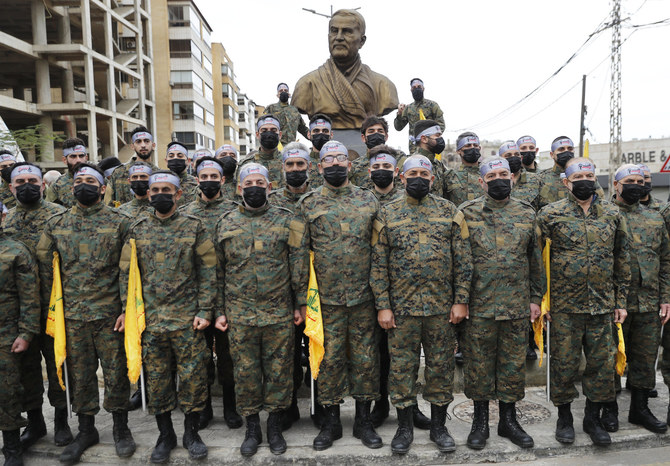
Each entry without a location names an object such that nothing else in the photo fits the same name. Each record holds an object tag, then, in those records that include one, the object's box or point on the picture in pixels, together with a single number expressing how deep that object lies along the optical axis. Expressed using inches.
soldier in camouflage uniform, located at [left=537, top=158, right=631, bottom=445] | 172.2
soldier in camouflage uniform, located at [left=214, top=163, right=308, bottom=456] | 166.4
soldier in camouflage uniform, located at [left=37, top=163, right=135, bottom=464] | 170.7
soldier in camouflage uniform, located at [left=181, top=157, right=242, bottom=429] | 189.0
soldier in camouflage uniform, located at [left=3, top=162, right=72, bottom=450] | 179.2
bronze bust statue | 299.0
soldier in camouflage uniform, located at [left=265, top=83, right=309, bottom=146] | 322.7
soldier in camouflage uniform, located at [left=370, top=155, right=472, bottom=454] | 166.1
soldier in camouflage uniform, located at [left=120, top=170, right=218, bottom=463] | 166.2
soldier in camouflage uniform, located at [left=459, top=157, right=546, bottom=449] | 168.1
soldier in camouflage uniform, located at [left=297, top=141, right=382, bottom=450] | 169.5
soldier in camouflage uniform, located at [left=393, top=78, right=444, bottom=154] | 310.0
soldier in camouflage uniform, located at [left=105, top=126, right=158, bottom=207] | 259.1
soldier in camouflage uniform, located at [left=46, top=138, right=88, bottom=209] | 246.5
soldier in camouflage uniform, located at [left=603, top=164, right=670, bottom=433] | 183.6
